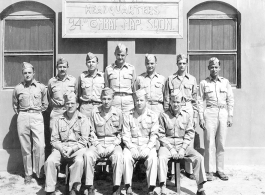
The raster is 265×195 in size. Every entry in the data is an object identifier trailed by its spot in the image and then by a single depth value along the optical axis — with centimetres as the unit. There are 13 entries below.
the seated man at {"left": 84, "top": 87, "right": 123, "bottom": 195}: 503
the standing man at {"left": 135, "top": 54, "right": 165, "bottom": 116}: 602
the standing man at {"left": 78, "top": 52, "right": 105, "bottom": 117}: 607
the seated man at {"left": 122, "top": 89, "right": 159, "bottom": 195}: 503
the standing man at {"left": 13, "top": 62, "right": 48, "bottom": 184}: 596
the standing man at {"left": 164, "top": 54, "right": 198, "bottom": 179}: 602
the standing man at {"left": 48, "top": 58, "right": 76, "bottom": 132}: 601
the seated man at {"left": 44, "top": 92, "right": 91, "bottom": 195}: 504
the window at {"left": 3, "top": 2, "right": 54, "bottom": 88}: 689
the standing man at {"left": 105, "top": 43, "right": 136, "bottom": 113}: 600
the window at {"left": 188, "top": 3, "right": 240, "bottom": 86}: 705
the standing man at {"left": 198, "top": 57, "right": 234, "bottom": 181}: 607
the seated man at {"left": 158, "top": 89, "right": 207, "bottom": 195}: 520
